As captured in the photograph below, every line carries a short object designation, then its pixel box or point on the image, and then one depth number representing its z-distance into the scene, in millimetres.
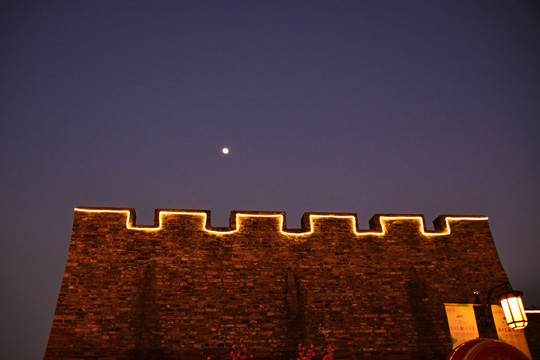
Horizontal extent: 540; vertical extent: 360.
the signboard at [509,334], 9883
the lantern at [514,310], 6457
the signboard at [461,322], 9828
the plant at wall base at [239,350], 8984
